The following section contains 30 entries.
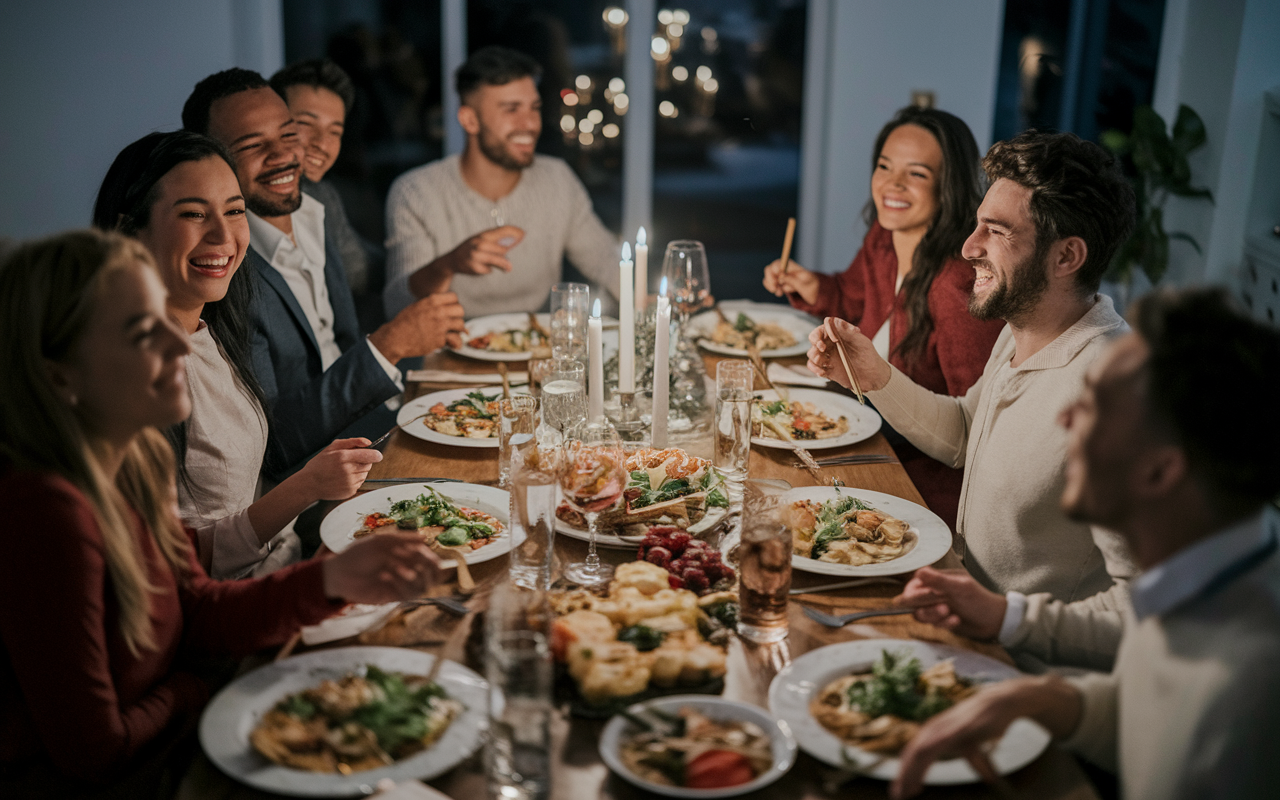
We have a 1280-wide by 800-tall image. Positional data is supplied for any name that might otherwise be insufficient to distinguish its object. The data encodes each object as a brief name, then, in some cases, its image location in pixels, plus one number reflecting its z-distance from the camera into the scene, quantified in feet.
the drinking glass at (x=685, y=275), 8.33
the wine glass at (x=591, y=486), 4.71
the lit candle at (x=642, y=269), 7.24
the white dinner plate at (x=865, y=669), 3.40
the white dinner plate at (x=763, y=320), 9.16
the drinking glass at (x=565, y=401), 6.43
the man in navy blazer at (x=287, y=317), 7.55
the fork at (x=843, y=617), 4.40
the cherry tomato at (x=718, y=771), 3.31
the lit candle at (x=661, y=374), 6.18
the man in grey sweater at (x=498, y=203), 12.07
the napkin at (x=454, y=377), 8.20
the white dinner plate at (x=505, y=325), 9.31
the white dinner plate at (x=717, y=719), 3.24
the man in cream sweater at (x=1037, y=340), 5.62
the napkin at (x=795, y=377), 8.41
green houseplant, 13.55
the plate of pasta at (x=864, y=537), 4.92
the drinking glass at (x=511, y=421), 5.67
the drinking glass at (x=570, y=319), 8.03
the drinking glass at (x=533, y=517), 4.50
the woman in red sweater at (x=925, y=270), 8.05
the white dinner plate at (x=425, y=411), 6.75
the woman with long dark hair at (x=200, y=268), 5.97
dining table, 3.34
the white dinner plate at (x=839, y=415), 6.79
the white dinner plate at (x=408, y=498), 5.06
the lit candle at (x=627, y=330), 6.56
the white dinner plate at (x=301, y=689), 3.30
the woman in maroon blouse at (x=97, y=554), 3.63
